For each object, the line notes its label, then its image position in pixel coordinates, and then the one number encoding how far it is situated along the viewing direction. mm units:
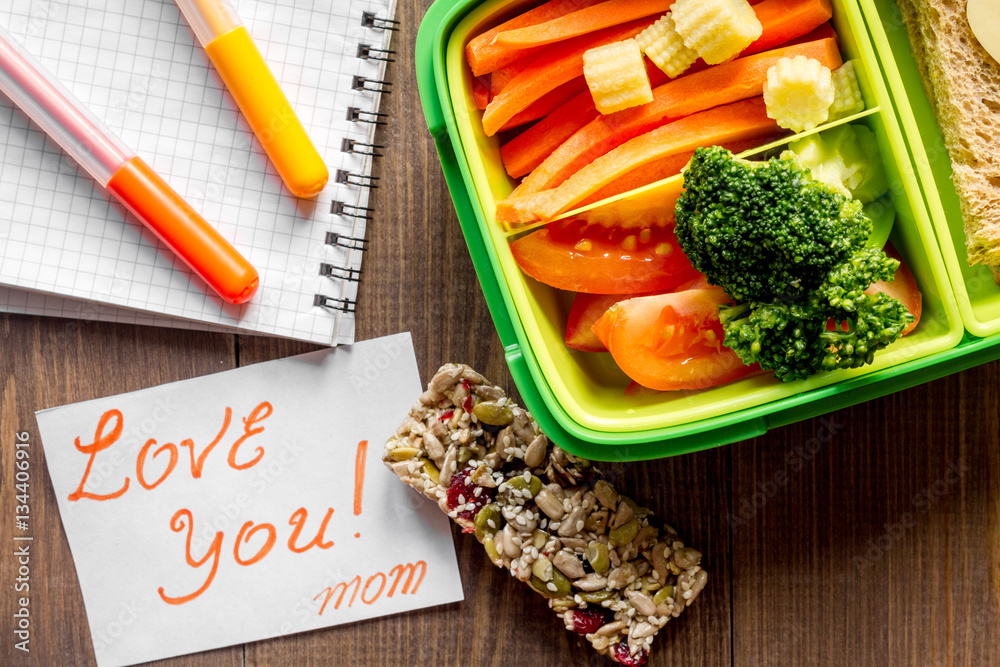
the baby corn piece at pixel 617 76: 568
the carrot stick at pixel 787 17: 573
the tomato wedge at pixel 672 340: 573
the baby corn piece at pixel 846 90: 574
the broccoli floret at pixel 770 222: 559
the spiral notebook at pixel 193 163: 609
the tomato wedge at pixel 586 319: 586
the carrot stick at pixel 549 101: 587
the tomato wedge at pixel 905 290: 577
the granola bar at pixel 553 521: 603
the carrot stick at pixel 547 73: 578
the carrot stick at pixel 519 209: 571
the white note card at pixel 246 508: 616
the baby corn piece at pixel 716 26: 564
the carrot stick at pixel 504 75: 583
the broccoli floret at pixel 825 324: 558
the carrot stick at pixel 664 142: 572
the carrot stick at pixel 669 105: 574
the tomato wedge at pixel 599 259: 580
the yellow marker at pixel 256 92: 599
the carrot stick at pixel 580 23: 574
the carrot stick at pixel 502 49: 576
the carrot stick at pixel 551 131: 584
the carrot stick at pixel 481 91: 587
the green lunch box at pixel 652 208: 570
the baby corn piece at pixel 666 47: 573
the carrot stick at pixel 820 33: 581
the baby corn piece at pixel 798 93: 563
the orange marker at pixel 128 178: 600
